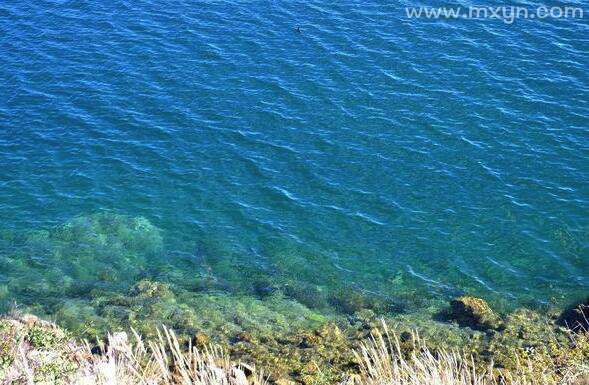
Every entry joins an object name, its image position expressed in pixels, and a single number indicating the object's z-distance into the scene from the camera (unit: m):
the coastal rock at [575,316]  35.17
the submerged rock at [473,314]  36.25
